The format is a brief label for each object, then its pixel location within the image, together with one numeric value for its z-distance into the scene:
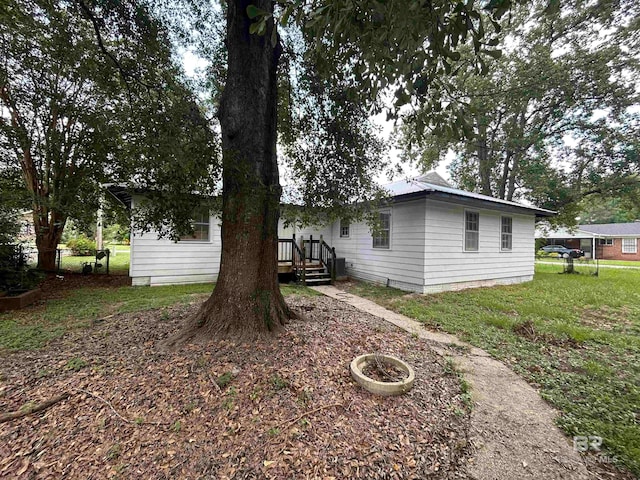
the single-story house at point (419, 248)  7.27
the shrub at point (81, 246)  16.30
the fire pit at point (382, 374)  2.38
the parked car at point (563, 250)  22.17
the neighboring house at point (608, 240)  22.03
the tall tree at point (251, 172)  2.89
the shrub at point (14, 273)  5.48
